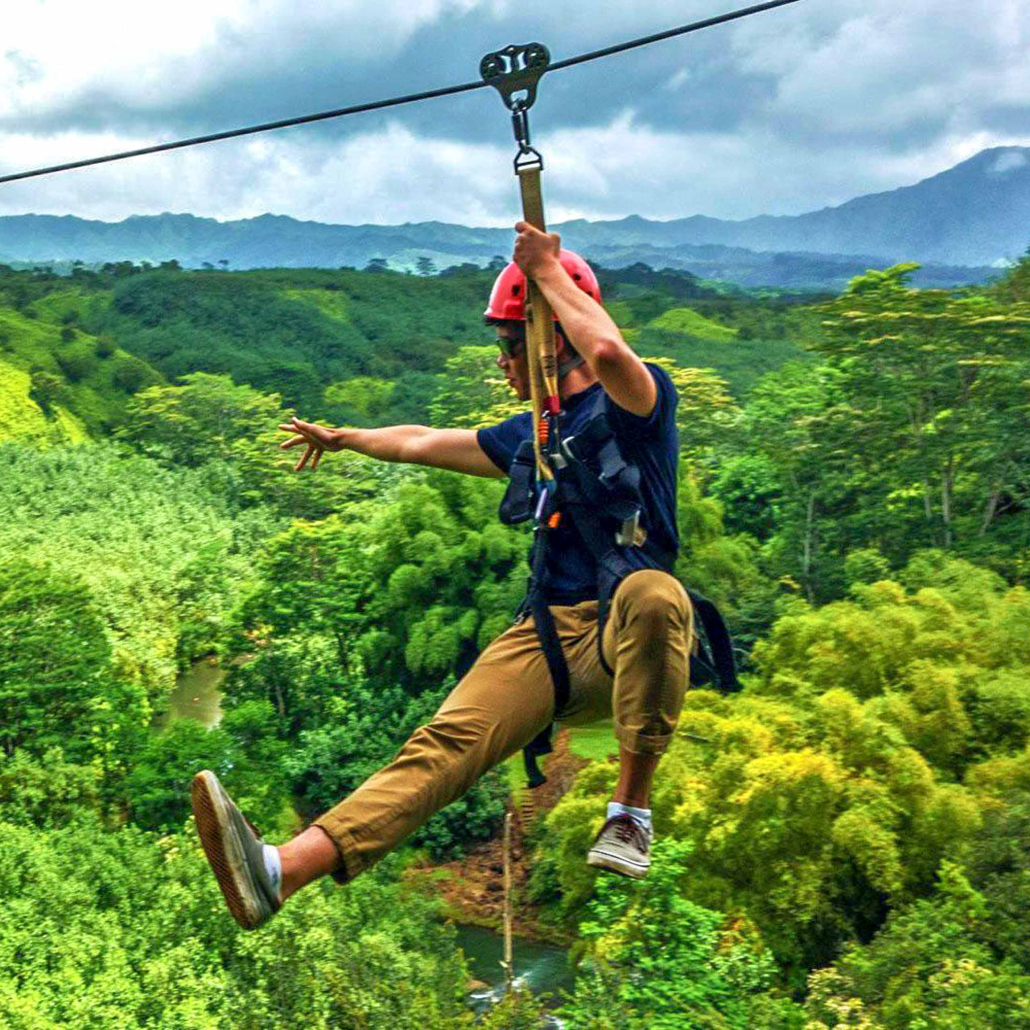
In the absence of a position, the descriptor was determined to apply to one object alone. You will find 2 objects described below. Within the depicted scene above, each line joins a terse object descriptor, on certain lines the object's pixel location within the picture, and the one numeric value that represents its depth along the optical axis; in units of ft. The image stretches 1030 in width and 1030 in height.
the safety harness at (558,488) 10.39
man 9.59
